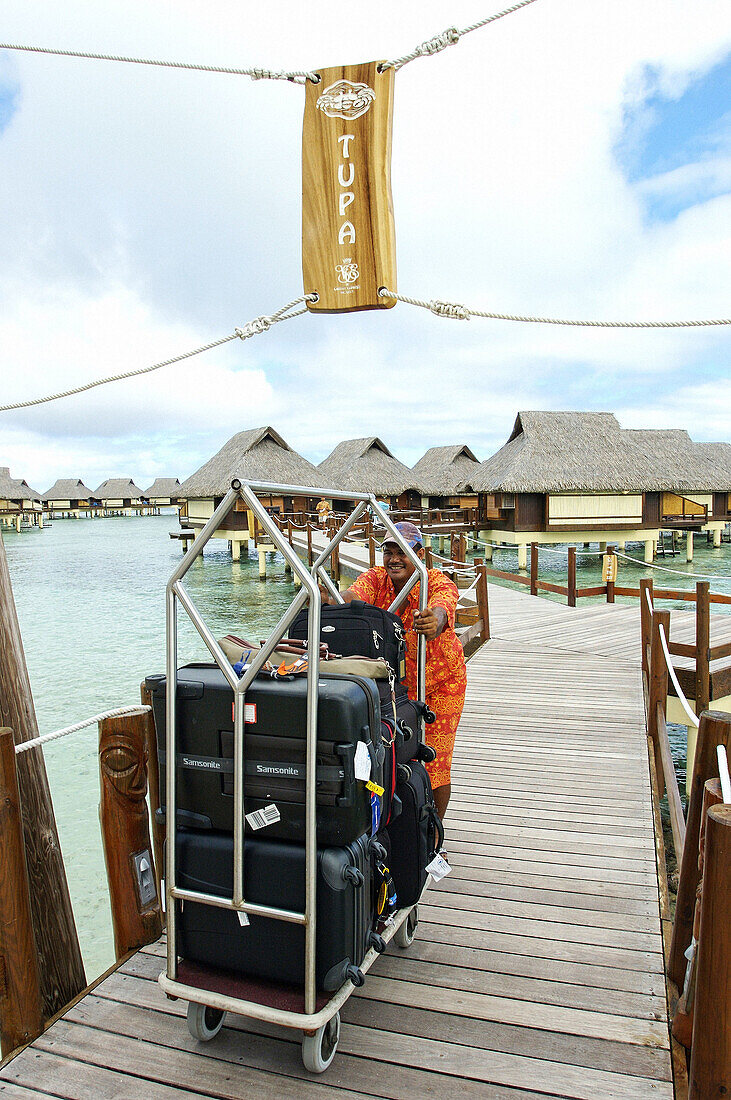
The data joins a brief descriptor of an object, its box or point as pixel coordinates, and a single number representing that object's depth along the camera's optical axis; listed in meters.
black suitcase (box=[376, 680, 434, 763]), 2.46
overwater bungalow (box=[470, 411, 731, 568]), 29.75
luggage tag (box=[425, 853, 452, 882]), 2.57
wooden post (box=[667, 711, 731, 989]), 2.11
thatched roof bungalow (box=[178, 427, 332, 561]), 33.25
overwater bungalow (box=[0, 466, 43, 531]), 71.89
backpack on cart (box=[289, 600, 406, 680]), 2.70
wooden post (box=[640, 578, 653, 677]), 6.72
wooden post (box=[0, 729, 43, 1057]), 2.17
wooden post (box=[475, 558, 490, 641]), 9.20
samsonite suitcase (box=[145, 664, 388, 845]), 1.88
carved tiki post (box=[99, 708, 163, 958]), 2.57
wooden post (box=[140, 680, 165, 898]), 2.69
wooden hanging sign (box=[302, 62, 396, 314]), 2.93
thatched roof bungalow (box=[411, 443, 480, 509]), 39.69
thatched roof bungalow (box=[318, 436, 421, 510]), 37.84
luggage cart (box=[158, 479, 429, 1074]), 1.85
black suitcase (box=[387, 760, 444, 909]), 2.45
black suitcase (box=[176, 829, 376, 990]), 1.92
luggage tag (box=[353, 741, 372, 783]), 1.88
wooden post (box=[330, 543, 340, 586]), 19.54
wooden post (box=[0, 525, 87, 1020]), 2.67
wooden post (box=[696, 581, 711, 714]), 5.64
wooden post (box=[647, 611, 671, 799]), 5.19
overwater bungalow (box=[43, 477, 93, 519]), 96.00
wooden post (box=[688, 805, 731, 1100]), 1.46
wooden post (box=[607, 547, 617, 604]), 12.08
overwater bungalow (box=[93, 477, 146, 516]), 103.12
